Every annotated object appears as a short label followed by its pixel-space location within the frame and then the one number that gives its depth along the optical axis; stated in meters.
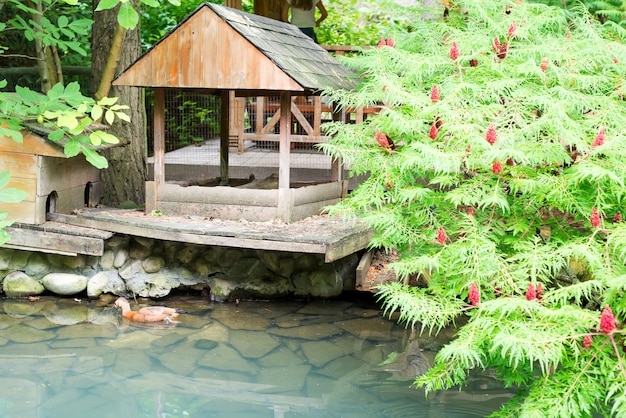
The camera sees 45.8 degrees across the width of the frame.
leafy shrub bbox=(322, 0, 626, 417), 3.44
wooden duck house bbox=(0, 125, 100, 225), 6.38
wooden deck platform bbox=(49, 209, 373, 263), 6.02
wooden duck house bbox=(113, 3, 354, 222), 6.33
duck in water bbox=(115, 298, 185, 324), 6.20
